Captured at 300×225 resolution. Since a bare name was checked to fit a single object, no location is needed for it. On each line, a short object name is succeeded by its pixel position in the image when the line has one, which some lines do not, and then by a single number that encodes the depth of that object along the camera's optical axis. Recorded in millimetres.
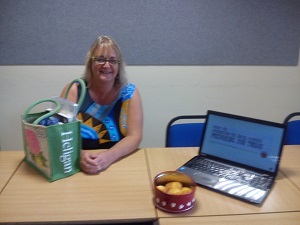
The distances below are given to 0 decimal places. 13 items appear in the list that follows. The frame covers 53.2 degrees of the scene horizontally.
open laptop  1203
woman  1677
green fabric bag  1176
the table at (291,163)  1317
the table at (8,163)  1267
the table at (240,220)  985
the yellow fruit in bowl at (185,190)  1050
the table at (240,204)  1032
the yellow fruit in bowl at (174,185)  1096
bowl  1017
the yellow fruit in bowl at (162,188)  1060
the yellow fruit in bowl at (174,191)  1049
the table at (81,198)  1010
